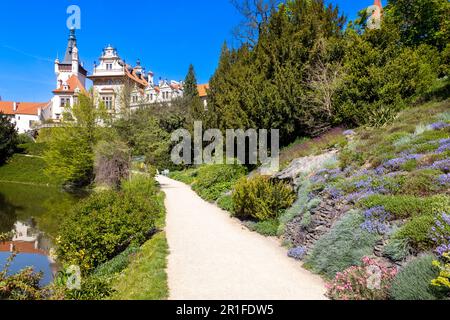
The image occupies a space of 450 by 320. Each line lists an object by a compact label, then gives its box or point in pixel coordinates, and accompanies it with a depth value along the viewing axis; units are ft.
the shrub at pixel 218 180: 55.70
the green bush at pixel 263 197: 35.22
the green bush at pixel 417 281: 14.39
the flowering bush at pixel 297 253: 25.26
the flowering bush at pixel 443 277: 13.20
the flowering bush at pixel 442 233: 15.14
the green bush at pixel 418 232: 16.76
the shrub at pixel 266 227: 32.58
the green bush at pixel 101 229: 27.58
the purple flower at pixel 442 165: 23.62
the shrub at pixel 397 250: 17.28
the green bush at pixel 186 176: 85.67
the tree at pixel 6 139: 134.65
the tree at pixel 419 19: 77.71
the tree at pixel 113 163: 71.82
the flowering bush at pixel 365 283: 16.44
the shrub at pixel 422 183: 22.10
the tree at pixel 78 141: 94.38
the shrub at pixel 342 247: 19.97
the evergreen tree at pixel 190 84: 165.31
